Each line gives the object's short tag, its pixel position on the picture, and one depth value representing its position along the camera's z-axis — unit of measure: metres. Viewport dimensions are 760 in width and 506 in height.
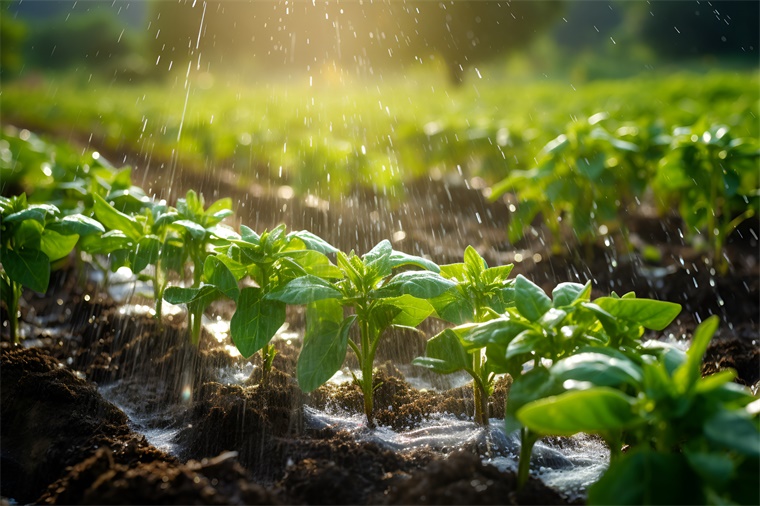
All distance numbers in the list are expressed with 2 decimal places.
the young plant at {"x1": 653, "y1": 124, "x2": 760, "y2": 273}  3.46
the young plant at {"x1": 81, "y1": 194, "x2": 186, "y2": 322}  2.41
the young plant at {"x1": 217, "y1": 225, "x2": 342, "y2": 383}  1.99
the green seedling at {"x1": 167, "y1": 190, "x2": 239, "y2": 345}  2.37
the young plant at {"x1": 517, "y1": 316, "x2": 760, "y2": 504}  1.14
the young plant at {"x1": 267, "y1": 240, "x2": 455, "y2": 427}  1.84
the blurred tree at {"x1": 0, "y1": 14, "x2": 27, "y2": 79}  20.27
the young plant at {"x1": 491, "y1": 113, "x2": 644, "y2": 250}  3.75
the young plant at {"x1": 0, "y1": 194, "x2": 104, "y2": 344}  2.33
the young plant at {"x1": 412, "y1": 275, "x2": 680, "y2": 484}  1.49
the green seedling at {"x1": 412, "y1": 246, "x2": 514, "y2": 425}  1.88
